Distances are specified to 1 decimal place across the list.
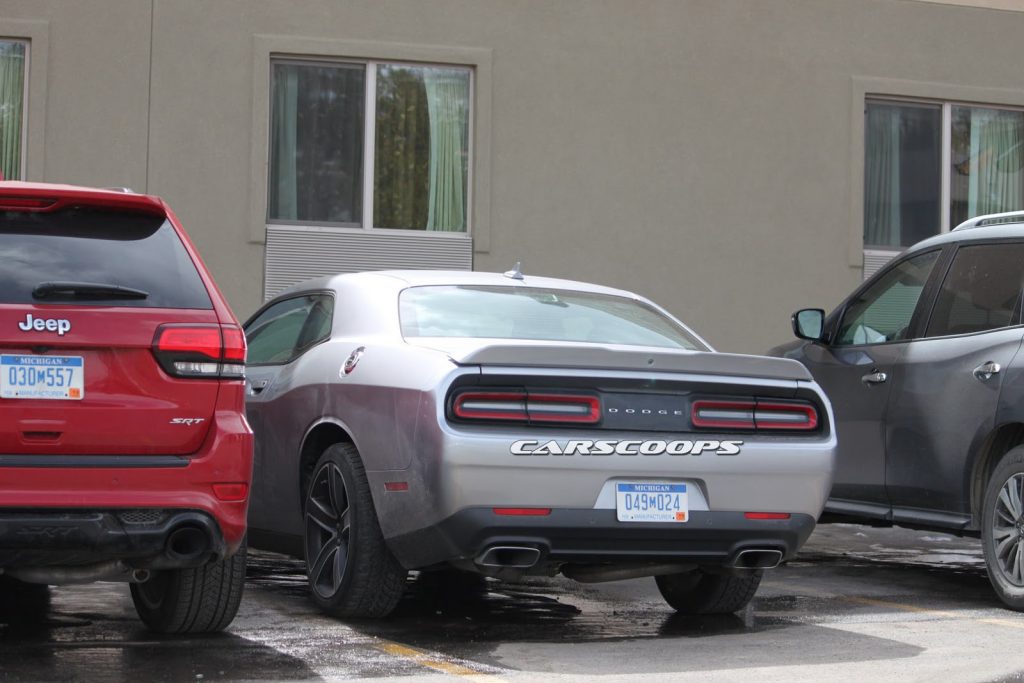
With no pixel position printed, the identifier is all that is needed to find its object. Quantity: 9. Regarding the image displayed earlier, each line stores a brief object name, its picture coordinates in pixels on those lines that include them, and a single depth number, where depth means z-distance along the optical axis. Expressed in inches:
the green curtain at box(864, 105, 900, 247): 569.6
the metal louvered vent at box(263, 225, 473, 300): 503.2
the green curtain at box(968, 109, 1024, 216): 582.6
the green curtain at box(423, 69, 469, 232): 522.6
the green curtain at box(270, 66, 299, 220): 510.6
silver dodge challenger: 230.8
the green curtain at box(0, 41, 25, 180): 490.9
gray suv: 287.0
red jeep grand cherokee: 203.5
